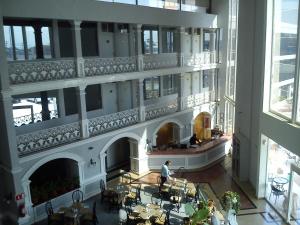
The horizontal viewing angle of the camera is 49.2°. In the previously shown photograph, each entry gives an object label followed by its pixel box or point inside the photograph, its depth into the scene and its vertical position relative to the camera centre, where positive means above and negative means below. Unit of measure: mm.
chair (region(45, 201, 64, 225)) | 13125 -6400
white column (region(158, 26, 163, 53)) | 20517 +803
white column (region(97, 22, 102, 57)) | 17281 +1084
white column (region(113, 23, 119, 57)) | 18203 +896
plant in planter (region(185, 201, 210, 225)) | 11883 -5964
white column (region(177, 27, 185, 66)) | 19828 +322
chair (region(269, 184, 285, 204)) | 14284 -6140
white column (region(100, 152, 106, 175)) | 16252 -5308
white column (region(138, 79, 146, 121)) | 17688 -2575
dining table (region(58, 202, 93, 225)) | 12961 -6270
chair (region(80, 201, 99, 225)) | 13117 -6456
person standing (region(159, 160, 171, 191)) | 15867 -5870
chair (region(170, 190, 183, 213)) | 14992 -6691
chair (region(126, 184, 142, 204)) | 14623 -6331
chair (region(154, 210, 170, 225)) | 12688 -6448
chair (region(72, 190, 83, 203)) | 15179 -6446
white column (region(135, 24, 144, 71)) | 16906 +236
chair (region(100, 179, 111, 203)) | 15023 -6341
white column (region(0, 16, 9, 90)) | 11557 -361
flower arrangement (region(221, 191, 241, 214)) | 12570 -5734
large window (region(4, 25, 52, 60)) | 13891 +649
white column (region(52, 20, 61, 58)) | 15227 +743
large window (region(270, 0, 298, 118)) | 12430 -273
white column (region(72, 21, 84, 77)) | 14164 +282
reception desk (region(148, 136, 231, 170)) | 18766 -6004
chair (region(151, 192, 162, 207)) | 15306 -6877
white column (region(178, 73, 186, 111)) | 20656 -2746
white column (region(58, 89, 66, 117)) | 15744 -2293
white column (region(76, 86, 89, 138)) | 14930 -2478
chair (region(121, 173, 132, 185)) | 17723 -6788
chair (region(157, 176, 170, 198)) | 15557 -6488
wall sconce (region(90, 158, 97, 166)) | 15766 -5113
